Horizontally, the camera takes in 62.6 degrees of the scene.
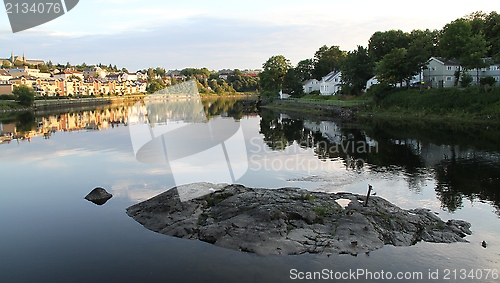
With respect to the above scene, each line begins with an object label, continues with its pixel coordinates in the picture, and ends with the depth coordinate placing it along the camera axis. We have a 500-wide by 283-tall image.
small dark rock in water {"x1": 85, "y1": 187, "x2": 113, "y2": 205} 15.99
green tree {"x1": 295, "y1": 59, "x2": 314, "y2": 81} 83.31
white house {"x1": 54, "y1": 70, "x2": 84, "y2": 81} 115.66
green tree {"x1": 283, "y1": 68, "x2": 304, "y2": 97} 71.31
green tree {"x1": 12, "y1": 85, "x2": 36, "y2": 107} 72.44
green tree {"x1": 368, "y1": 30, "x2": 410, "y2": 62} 59.59
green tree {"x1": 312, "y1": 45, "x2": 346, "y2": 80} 80.81
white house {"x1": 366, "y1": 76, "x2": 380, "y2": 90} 56.48
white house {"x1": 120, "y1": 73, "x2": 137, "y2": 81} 151.52
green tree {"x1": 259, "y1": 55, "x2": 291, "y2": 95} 82.12
